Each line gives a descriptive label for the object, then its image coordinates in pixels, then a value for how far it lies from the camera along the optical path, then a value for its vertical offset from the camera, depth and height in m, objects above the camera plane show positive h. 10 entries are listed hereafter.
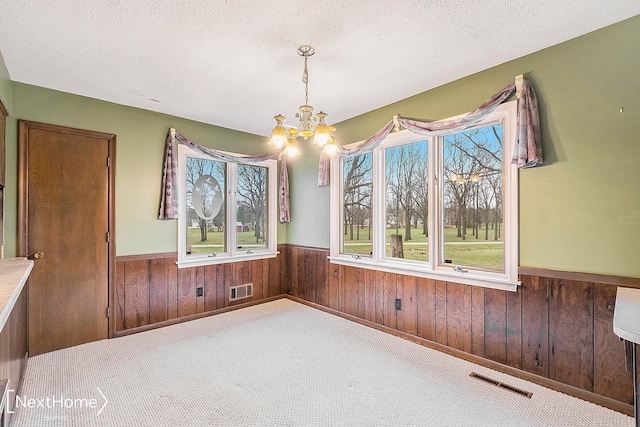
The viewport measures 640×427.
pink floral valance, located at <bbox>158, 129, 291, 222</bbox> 3.67 +0.51
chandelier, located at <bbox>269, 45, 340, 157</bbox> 2.31 +0.63
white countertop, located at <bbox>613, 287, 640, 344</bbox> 1.30 -0.49
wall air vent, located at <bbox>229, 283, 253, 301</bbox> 4.35 -1.08
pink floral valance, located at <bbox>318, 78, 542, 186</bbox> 2.39 +0.81
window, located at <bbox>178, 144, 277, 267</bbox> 4.00 +0.07
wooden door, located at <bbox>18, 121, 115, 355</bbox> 2.93 -0.14
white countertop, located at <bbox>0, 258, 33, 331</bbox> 1.31 -0.37
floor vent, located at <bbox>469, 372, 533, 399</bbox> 2.27 -1.30
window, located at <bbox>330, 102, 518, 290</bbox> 2.71 +0.10
